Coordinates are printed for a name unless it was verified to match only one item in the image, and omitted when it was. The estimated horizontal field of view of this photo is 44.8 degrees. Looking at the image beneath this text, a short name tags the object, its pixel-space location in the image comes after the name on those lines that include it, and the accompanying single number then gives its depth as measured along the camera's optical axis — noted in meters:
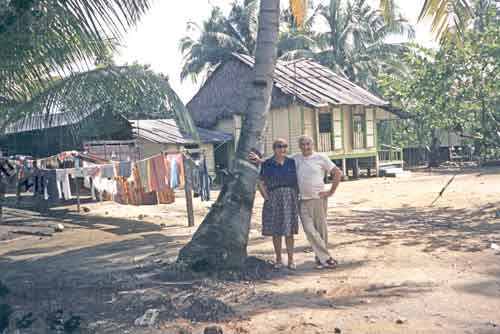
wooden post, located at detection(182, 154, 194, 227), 11.45
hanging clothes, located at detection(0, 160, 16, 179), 12.50
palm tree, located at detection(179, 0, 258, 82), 31.02
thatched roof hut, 23.94
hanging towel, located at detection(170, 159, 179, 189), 12.41
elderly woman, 6.97
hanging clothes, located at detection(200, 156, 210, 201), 12.98
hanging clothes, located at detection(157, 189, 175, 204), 12.67
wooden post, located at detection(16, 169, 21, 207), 13.84
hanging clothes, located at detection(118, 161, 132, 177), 12.71
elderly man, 7.04
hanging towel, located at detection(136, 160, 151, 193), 12.56
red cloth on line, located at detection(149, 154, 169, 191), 12.35
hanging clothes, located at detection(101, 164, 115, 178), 12.84
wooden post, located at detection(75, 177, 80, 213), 14.11
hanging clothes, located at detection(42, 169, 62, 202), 13.13
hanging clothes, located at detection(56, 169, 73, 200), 12.98
